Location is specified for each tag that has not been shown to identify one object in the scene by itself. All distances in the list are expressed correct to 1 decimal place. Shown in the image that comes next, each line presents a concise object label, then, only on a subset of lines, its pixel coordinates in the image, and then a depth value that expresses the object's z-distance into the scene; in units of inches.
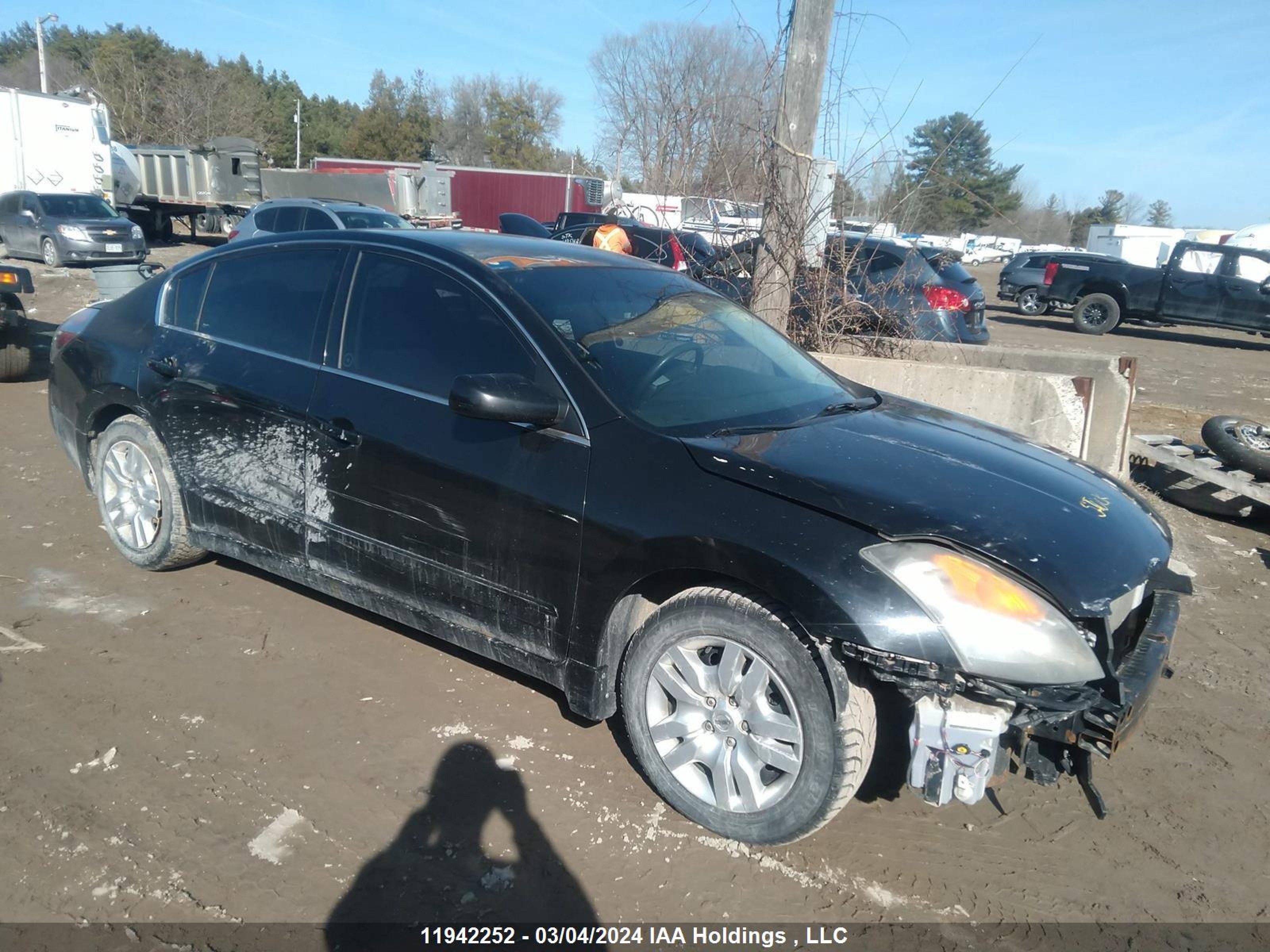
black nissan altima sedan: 101.1
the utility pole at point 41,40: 1393.9
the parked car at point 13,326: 327.9
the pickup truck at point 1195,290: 713.6
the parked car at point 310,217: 599.8
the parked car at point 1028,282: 879.7
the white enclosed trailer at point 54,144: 862.5
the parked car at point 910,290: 286.5
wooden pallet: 236.1
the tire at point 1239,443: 235.9
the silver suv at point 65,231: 765.3
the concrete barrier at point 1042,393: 231.1
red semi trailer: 1282.0
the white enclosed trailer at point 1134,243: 1686.8
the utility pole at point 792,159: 245.9
